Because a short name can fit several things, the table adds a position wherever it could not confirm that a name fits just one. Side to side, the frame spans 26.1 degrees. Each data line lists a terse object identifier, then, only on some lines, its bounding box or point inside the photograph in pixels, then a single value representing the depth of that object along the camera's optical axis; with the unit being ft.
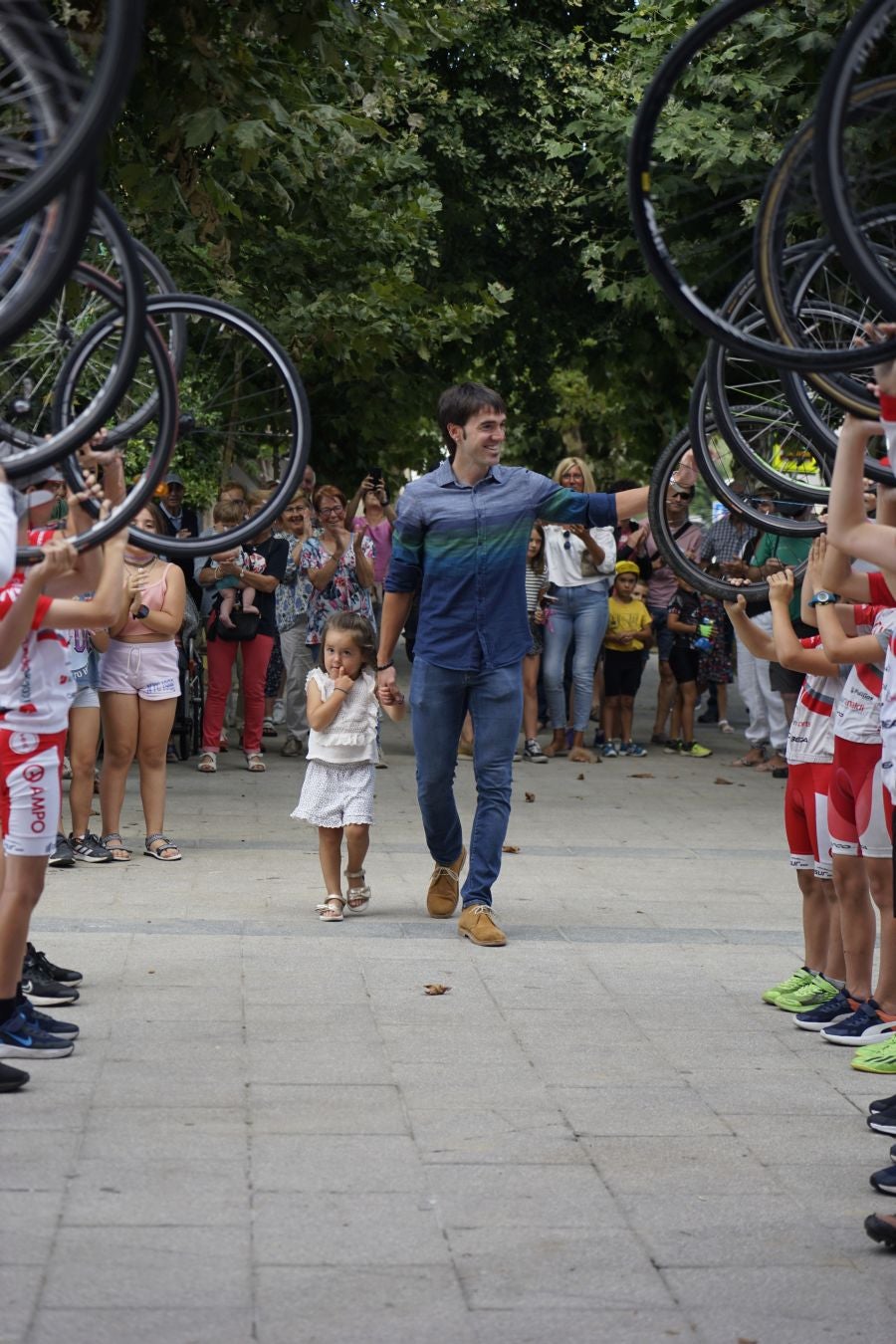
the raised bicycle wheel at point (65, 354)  16.30
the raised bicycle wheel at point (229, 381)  19.77
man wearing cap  42.91
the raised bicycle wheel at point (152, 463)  18.16
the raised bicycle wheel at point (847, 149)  12.84
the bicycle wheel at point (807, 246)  15.11
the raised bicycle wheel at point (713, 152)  14.12
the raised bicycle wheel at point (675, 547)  22.85
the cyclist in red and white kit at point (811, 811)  22.68
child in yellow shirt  50.55
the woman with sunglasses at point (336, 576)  43.93
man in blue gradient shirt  26.76
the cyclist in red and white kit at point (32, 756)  19.98
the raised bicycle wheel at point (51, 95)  11.32
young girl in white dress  28.55
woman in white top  48.98
